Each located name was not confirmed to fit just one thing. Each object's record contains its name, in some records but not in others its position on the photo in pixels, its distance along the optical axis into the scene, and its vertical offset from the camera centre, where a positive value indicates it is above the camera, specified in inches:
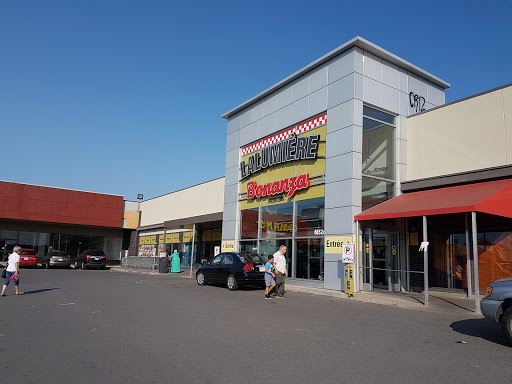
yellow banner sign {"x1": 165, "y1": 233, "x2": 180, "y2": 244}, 1318.9 +21.8
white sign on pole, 538.3 -4.0
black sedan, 599.5 -34.0
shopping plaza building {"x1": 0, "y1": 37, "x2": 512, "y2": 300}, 527.8 +115.5
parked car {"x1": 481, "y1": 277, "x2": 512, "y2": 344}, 266.7 -33.1
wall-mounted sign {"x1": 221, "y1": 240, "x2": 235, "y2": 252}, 850.2 +1.1
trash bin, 1051.3 -51.6
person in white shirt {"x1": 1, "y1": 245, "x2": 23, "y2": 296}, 517.3 -35.7
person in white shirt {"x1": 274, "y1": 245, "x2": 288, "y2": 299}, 533.3 -26.0
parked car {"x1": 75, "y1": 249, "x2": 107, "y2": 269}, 1237.7 -49.4
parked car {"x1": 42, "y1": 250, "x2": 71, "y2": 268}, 1205.7 -52.3
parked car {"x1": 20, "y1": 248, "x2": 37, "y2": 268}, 1186.0 -49.5
